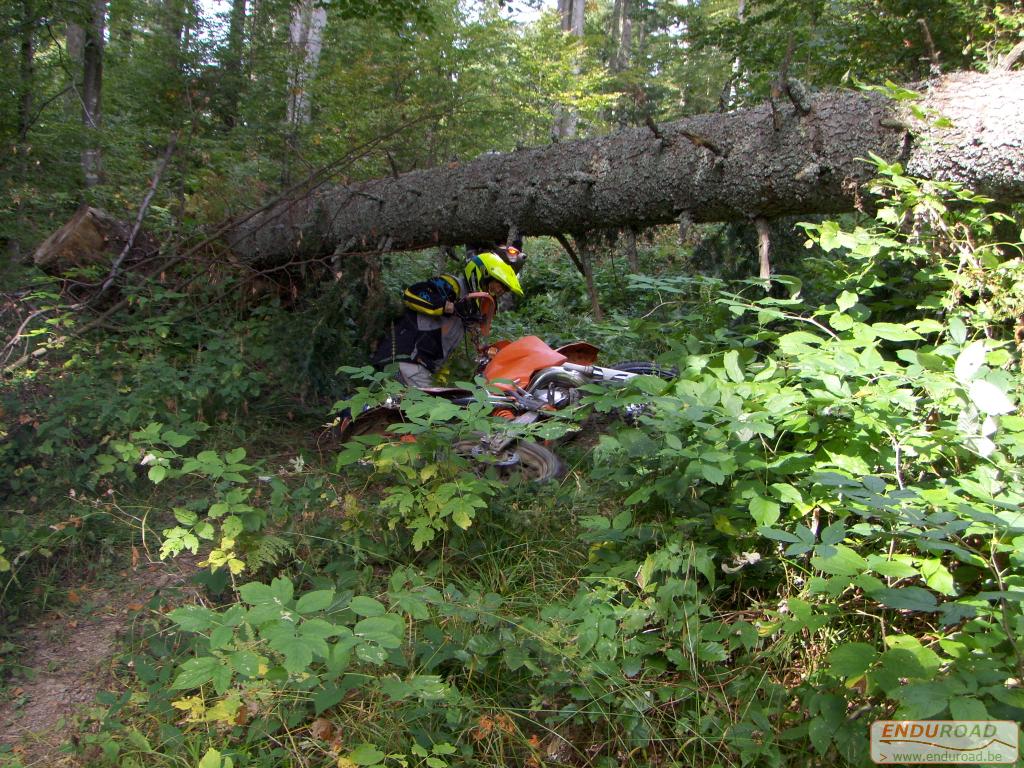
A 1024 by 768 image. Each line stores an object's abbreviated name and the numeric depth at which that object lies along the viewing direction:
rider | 5.58
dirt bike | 4.52
